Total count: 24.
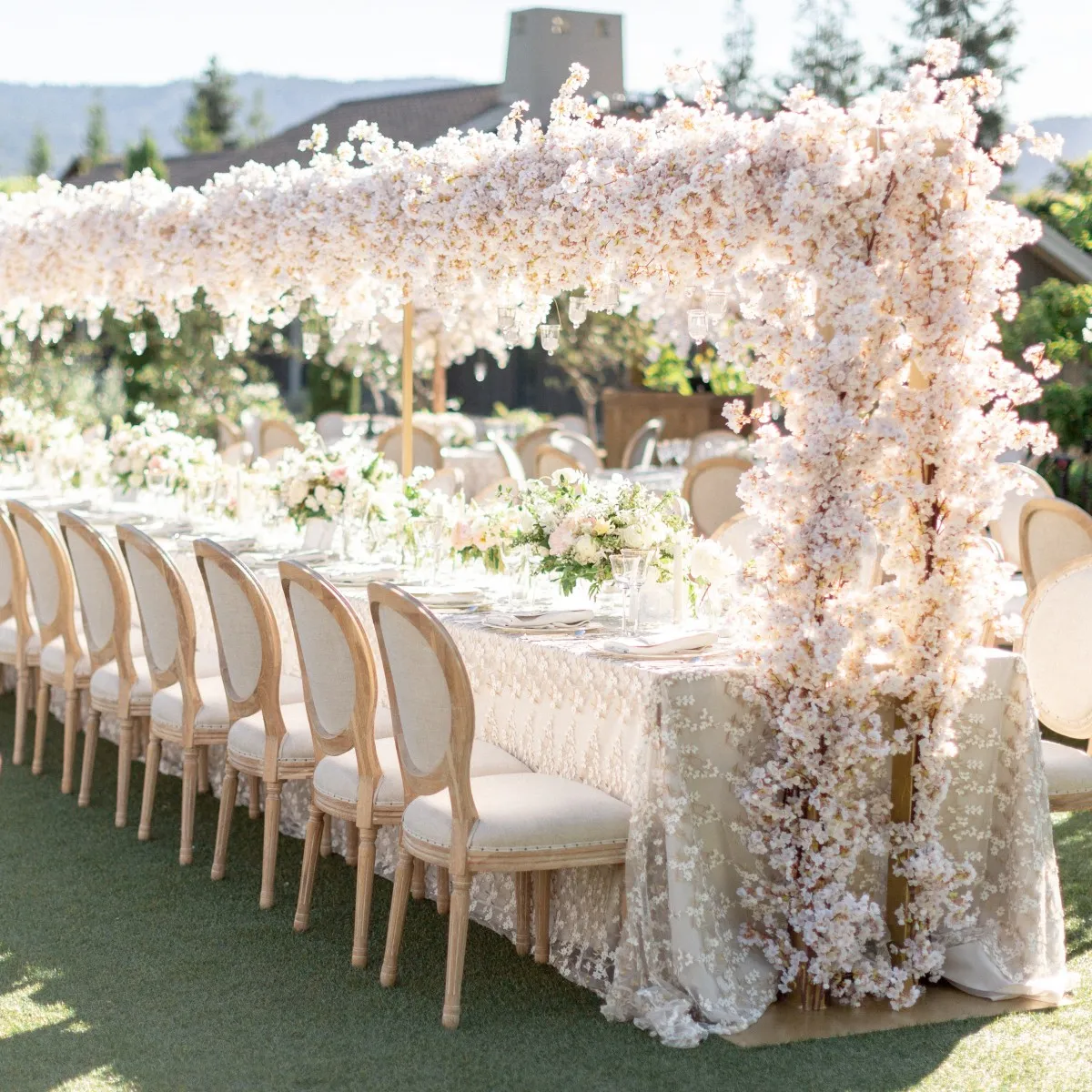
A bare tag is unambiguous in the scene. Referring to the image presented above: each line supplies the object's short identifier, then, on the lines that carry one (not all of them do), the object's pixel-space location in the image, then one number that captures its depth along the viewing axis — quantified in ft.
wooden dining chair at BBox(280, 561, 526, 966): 14.02
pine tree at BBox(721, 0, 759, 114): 107.34
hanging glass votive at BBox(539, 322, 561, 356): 17.06
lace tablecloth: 12.74
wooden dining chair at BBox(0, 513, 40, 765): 20.99
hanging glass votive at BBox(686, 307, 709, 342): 14.60
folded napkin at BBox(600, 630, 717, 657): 13.47
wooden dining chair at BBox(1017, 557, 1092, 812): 15.39
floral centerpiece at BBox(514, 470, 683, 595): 15.23
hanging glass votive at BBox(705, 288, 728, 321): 14.87
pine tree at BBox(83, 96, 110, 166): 156.56
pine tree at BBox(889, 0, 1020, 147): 100.32
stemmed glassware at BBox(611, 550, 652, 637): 14.40
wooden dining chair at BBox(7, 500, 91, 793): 19.67
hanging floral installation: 12.39
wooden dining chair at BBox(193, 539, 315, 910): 15.66
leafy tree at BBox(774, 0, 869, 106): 101.24
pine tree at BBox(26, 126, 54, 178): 168.14
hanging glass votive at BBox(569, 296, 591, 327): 16.30
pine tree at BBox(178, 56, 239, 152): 159.43
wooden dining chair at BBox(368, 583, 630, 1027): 12.56
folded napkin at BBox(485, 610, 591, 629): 14.82
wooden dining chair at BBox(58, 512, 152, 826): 18.22
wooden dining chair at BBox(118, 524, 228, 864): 16.97
